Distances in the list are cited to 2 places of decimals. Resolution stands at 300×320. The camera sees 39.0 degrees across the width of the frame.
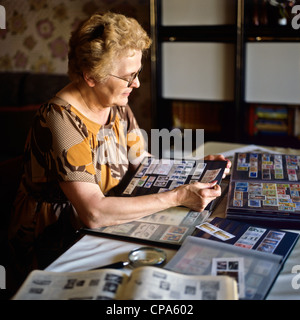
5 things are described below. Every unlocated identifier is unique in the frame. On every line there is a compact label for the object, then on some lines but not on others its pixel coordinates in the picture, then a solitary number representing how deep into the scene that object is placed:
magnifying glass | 1.00
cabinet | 2.90
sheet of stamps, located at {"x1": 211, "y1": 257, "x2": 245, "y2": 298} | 0.90
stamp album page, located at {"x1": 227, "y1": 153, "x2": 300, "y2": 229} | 1.18
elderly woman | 1.25
